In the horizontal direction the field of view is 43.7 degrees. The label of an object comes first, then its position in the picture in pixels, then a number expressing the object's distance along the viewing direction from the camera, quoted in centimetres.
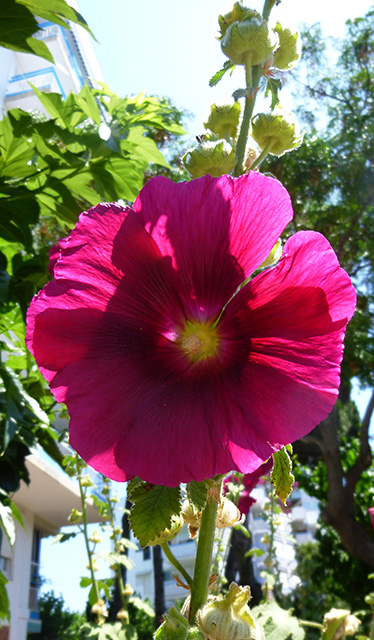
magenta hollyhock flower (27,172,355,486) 10
